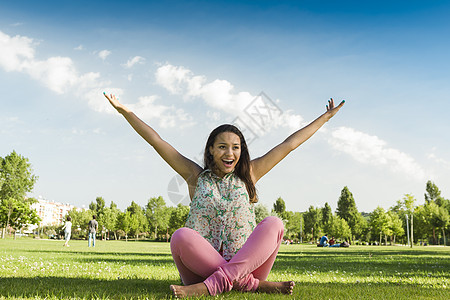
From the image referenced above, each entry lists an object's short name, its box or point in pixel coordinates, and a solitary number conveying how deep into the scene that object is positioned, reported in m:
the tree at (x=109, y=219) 81.25
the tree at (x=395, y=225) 69.25
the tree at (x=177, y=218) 76.52
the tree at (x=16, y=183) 48.56
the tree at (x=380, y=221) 63.19
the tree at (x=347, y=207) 87.75
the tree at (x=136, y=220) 81.26
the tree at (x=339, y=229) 78.75
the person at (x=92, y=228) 25.05
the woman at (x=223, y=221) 3.54
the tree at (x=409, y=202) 42.47
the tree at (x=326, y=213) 96.14
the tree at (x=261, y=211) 57.76
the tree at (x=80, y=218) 87.81
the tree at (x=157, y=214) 86.75
